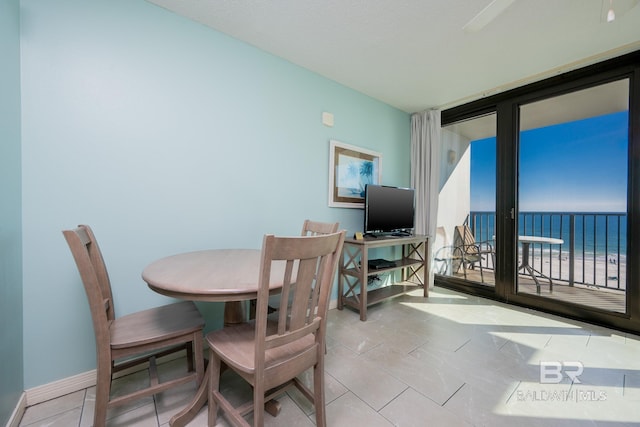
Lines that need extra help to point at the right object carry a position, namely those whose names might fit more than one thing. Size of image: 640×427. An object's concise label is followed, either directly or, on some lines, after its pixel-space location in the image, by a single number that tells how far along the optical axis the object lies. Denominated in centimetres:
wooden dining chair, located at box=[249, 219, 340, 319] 173
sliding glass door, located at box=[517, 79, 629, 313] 236
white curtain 329
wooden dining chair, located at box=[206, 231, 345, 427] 91
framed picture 268
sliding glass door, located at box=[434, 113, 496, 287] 314
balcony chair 338
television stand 245
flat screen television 279
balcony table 289
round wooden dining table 99
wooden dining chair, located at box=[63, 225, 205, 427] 103
